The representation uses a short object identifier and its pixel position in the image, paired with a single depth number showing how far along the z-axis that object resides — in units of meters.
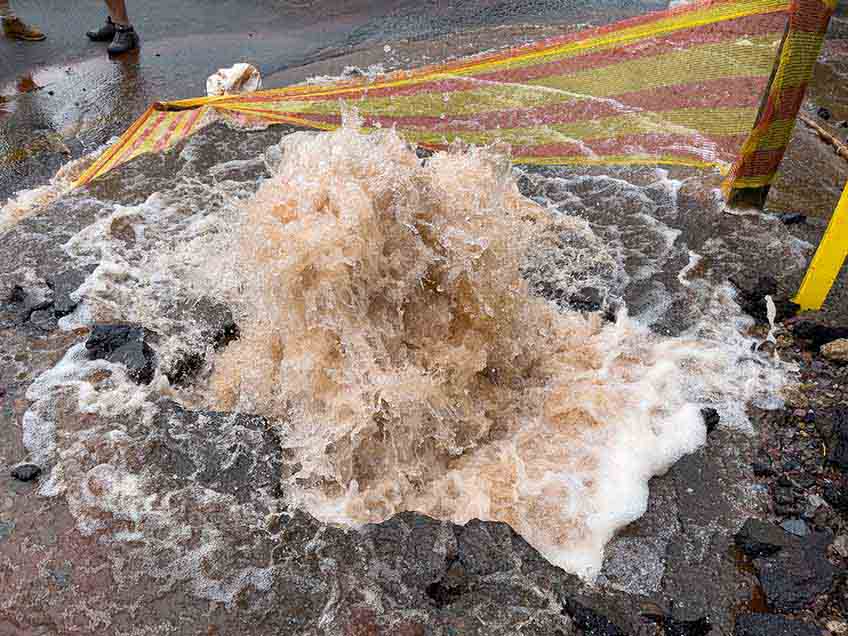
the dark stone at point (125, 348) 3.36
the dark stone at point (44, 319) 3.67
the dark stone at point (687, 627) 2.38
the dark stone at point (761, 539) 2.66
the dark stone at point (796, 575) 2.51
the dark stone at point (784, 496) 2.89
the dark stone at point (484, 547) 2.54
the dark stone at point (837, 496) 2.86
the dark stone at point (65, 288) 3.75
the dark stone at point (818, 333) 3.66
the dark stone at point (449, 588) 2.43
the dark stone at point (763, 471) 3.00
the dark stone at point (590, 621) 2.33
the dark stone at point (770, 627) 2.36
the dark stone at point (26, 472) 2.82
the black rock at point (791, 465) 3.04
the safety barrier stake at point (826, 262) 3.62
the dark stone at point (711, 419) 3.20
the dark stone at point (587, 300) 4.00
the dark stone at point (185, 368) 3.47
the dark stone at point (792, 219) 4.55
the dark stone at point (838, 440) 3.02
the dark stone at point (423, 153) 5.26
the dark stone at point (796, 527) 2.76
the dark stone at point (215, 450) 2.88
